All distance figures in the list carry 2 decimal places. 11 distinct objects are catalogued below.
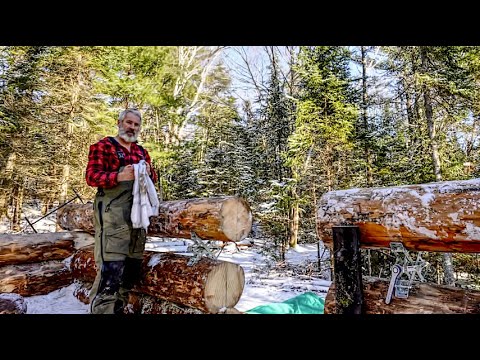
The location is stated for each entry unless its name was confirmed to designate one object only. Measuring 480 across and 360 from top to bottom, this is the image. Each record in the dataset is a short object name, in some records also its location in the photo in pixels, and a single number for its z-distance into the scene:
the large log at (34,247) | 3.21
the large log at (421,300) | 1.43
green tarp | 3.17
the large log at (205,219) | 2.13
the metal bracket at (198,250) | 2.31
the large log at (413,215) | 1.40
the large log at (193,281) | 2.12
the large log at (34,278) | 3.07
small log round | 2.32
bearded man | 2.03
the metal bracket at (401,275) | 1.59
